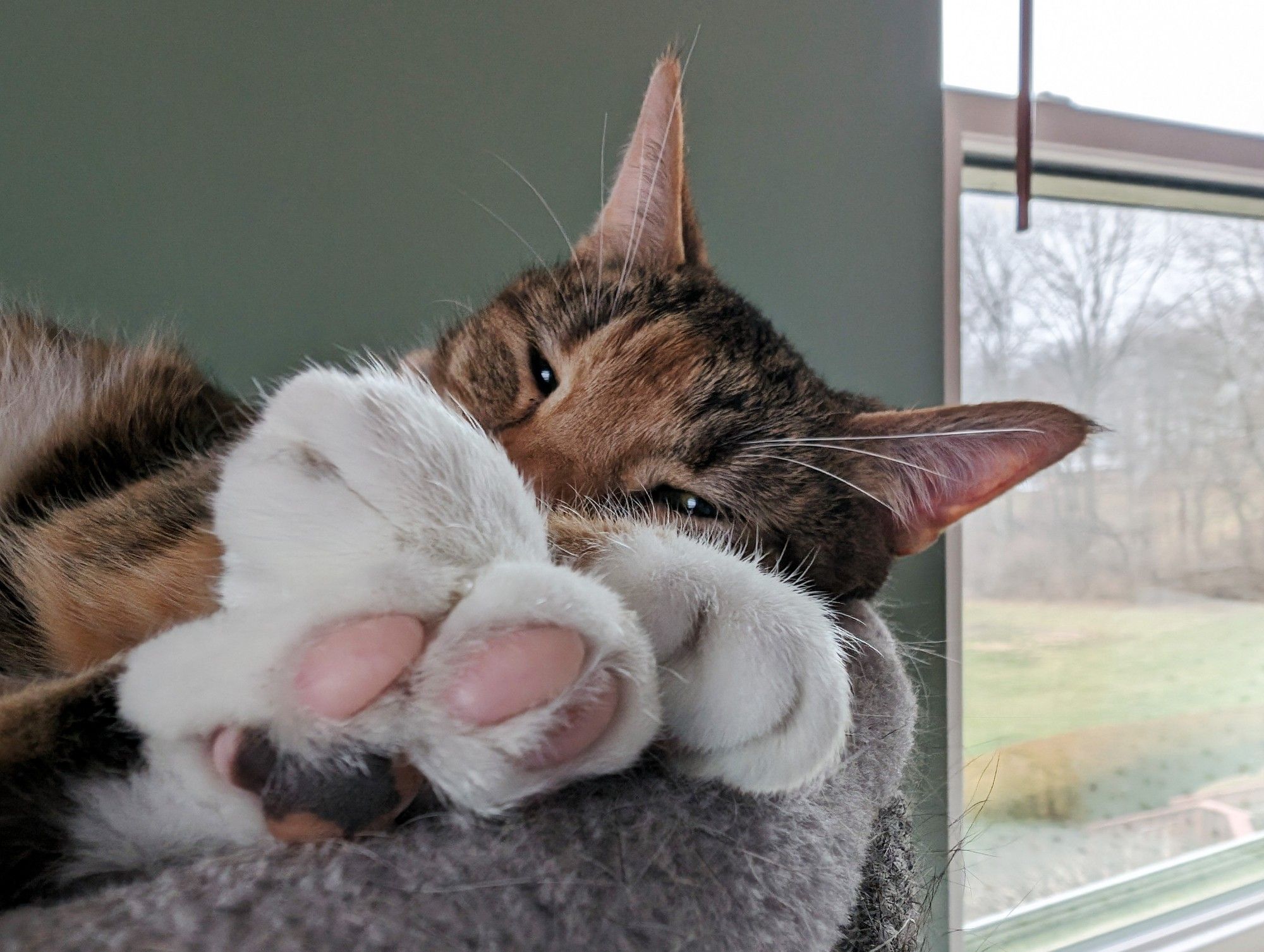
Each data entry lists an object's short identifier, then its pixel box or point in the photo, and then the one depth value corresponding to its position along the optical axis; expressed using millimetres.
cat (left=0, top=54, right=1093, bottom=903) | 120
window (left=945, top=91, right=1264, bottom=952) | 507
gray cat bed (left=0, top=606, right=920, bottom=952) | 120
